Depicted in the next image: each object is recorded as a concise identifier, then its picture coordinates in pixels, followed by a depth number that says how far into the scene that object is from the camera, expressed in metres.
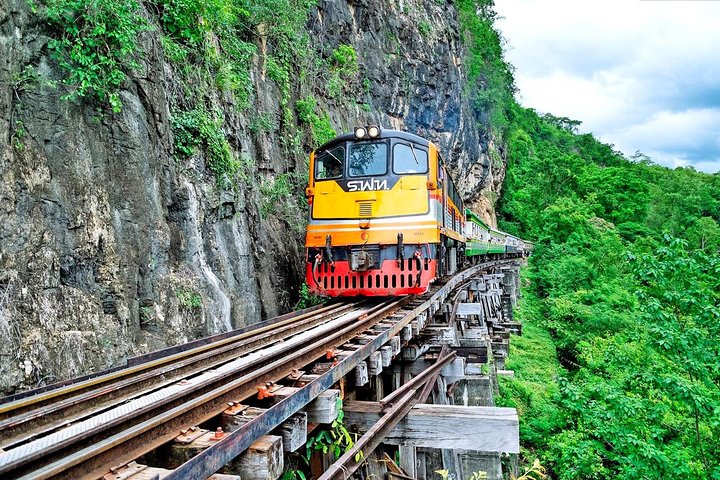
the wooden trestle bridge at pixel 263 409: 2.22
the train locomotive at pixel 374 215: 7.78
